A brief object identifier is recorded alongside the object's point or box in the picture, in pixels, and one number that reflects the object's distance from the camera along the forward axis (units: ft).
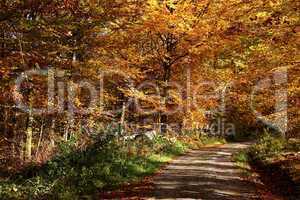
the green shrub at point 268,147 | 86.94
